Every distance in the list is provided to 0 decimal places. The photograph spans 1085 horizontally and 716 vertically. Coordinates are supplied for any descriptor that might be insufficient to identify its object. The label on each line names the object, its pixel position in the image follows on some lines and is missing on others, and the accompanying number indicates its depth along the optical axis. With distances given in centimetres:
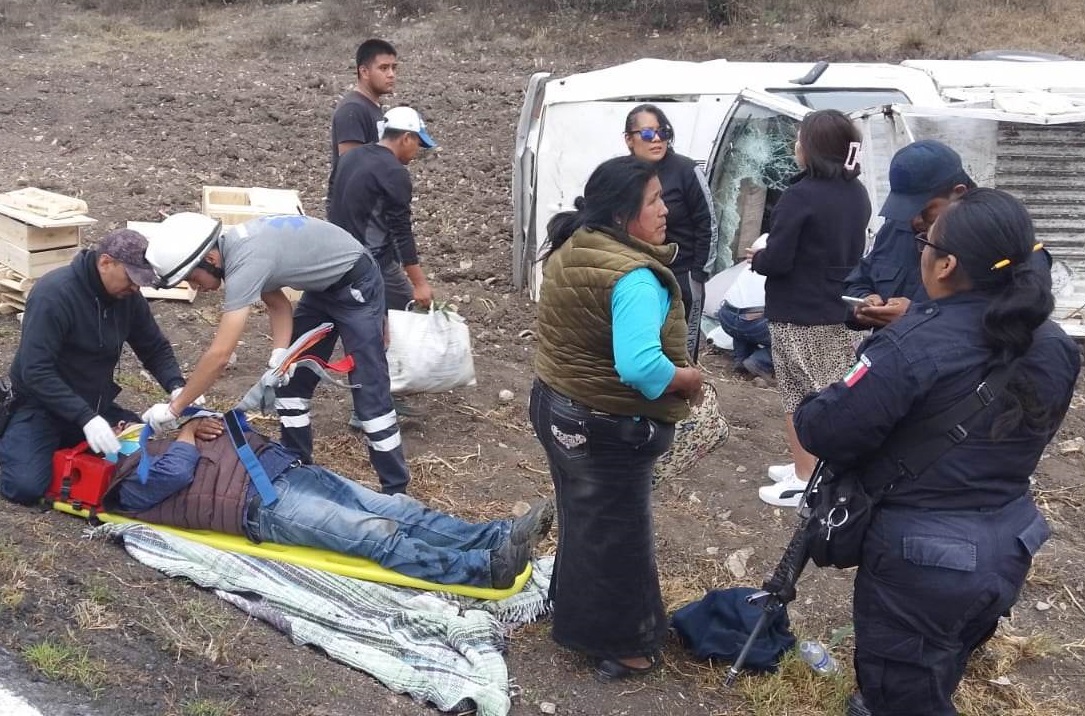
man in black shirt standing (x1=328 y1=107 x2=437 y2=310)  559
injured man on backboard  420
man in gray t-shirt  434
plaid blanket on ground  371
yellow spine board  419
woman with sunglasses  535
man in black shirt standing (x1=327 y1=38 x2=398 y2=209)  632
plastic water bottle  392
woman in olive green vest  332
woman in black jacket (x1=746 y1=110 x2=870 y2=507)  476
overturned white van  708
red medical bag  439
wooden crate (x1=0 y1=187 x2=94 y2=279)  691
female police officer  284
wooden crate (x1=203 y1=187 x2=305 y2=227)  781
